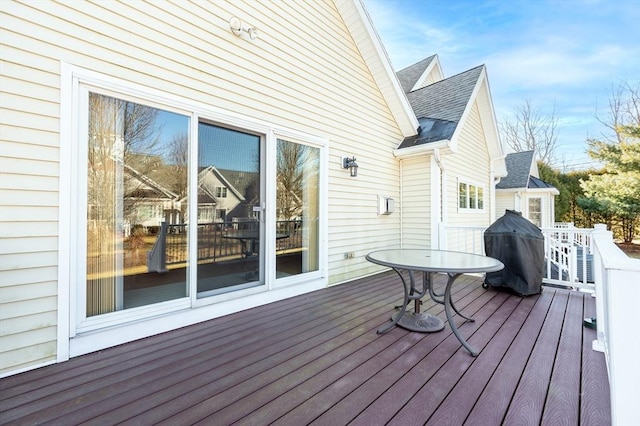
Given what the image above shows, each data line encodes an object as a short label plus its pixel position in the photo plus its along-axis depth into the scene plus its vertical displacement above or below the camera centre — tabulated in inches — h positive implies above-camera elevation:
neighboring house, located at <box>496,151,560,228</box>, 508.7 +40.2
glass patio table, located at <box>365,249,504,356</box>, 97.4 -19.0
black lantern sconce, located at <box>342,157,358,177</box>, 190.5 +33.3
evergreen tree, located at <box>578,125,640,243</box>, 406.0 +48.4
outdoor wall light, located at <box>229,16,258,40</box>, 130.5 +88.4
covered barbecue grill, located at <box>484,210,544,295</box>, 159.3 -23.6
